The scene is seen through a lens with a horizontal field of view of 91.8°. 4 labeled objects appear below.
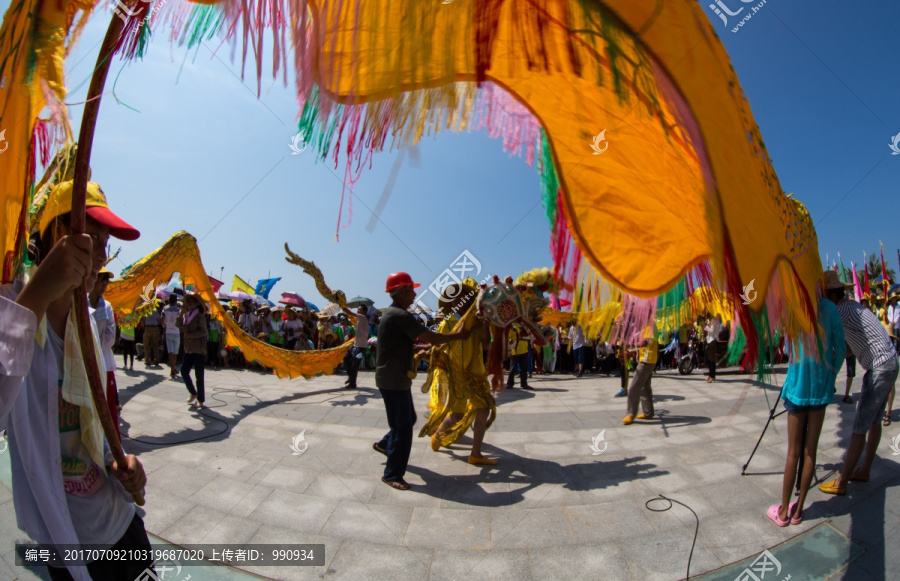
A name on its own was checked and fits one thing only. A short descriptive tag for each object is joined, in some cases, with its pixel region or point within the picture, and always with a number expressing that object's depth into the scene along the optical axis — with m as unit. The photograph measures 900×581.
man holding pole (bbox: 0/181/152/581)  1.26
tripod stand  2.81
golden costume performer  4.03
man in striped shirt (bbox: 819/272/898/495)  3.09
